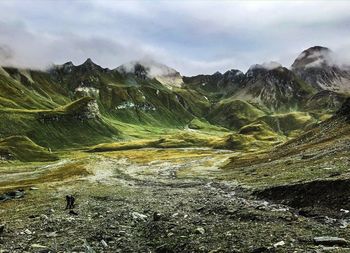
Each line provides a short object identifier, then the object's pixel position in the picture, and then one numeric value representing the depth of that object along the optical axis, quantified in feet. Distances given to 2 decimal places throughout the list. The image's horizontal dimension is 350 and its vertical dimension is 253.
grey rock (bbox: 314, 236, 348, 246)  72.94
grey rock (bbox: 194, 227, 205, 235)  94.84
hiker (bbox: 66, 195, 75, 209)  152.25
